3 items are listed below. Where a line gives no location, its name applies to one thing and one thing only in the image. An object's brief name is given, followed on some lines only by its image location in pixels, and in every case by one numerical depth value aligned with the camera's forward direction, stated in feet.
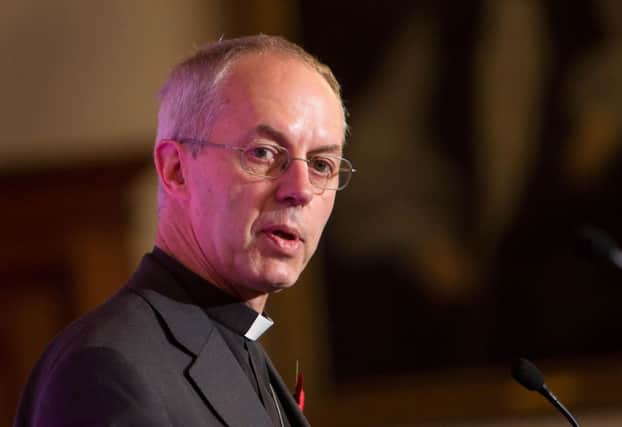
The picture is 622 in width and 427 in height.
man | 14.44
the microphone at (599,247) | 22.35
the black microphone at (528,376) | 16.46
